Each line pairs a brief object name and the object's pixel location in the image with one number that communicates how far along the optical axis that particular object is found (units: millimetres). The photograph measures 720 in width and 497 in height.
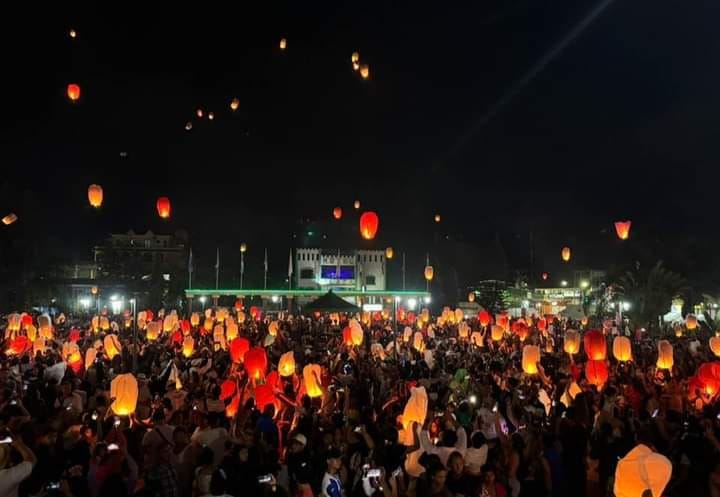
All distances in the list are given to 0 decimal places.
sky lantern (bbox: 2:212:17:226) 31261
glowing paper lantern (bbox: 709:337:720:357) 15031
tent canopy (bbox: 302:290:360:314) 19500
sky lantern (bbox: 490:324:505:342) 20266
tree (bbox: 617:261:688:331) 29922
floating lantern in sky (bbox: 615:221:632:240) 23453
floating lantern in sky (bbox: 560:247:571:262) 33212
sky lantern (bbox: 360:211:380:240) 16906
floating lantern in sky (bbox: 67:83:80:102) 16609
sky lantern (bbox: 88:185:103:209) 17781
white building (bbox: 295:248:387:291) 59219
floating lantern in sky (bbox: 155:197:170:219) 19844
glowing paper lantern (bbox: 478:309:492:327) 23289
